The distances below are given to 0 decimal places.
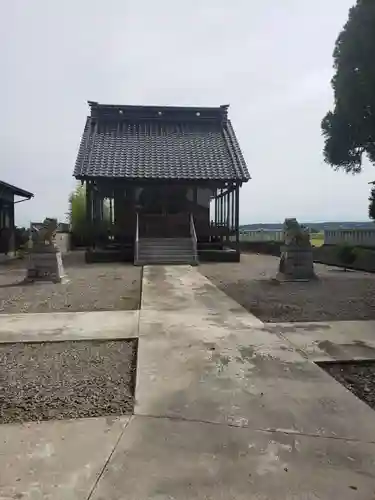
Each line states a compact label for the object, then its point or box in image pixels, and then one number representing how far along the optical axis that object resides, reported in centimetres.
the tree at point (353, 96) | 846
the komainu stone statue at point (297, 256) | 891
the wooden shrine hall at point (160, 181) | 1447
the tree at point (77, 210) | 2259
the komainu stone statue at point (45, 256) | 884
